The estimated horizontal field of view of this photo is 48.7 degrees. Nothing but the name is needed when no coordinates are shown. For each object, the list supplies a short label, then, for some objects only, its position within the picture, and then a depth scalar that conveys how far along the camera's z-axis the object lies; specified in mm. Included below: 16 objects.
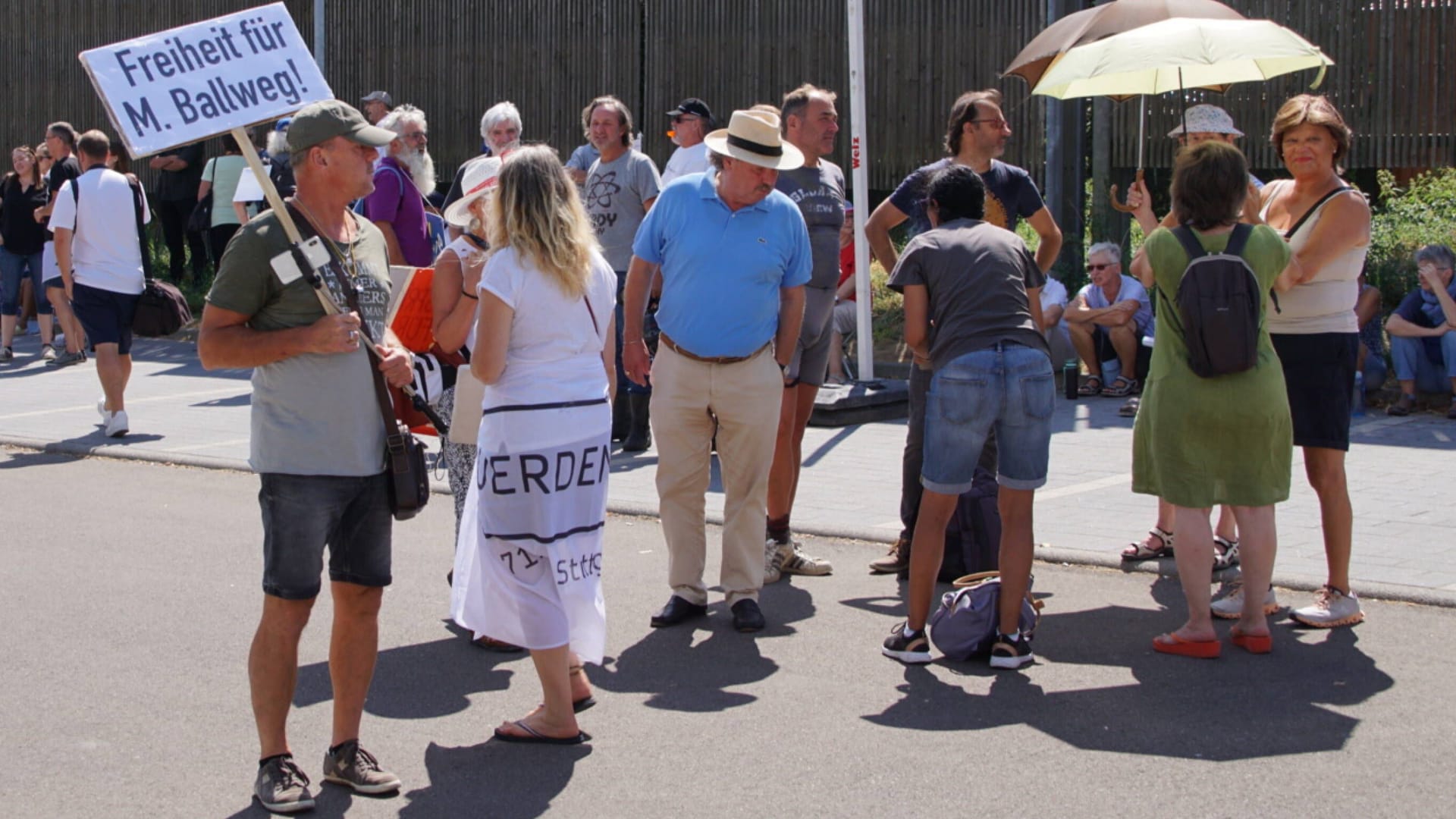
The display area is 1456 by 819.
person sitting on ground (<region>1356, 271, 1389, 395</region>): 11609
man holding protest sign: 4289
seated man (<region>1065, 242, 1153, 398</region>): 12180
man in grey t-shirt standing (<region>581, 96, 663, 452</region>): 9766
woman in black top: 15828
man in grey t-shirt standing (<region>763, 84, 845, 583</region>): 7281
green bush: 12383
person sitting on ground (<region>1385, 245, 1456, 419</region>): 11117
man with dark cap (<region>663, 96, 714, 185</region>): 10359
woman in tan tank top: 6176
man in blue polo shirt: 6273
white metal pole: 11523
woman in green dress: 5711
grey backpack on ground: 5797
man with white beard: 7914
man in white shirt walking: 10945
